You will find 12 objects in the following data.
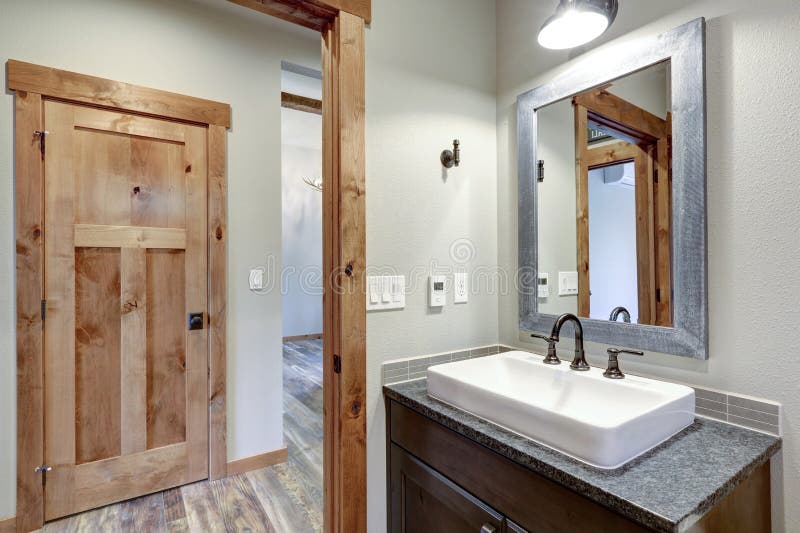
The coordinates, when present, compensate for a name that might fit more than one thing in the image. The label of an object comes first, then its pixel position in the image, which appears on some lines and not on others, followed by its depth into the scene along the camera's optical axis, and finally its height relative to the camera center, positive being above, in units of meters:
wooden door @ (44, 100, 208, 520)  1.93 -0.18
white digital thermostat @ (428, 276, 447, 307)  1.51 -0.09
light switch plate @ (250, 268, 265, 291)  2.40 -0.06
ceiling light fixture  1.13 +0.73
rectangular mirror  1.10 +0.23
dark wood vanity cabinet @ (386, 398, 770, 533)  0.81 -0.56
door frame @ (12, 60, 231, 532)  1.82 +0.15
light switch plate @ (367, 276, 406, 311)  1.38 -0.09
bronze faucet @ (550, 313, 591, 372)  1.24 -0.23
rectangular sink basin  0.83 -0.36
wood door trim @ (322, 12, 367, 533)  1.31 -0.01
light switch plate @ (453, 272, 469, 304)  1.58 -0.08
